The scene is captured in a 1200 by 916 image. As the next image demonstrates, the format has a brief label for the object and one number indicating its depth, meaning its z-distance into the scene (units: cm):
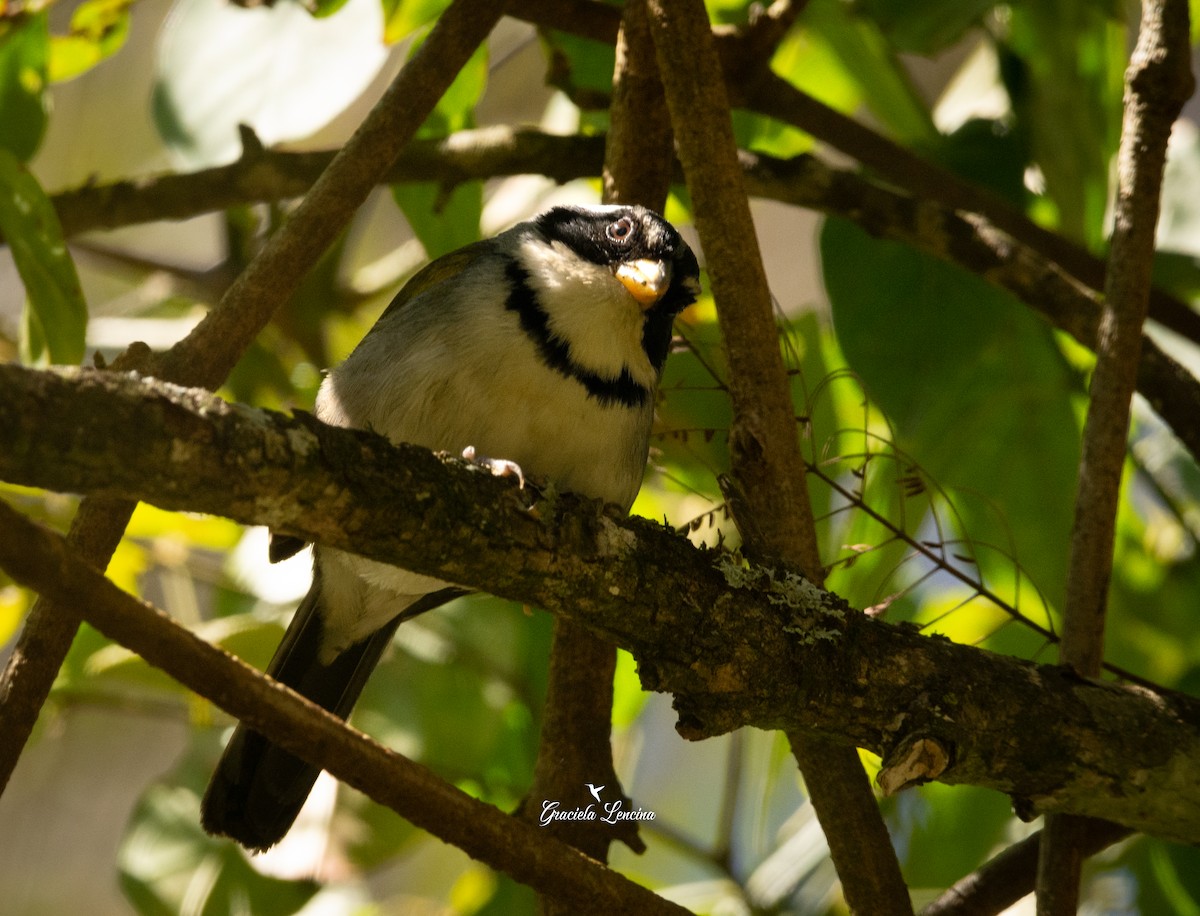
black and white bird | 448
